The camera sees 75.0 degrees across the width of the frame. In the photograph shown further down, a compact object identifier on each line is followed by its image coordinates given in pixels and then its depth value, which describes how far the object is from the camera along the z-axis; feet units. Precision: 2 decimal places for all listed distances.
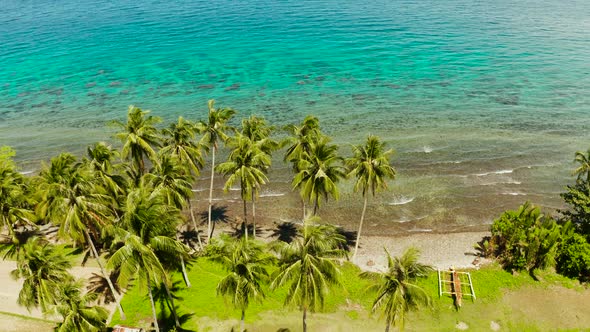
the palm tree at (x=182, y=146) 131.54
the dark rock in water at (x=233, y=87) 311.45
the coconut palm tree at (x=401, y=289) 82.38
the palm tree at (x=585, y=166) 140.16
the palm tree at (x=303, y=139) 133.90
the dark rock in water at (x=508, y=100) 274.36
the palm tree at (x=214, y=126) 137.49
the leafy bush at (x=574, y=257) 130.72
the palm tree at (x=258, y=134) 135.72
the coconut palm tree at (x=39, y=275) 92.22
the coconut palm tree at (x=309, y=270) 84.89
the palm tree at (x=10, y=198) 118.21
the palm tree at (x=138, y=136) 127.76
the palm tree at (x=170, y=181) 116.57
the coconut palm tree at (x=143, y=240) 86.84
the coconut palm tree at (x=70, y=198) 100.63
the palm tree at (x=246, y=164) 125.18
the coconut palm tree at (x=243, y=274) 88.28
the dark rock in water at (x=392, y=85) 306.10
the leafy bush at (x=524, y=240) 132.57
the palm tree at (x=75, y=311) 90.12
